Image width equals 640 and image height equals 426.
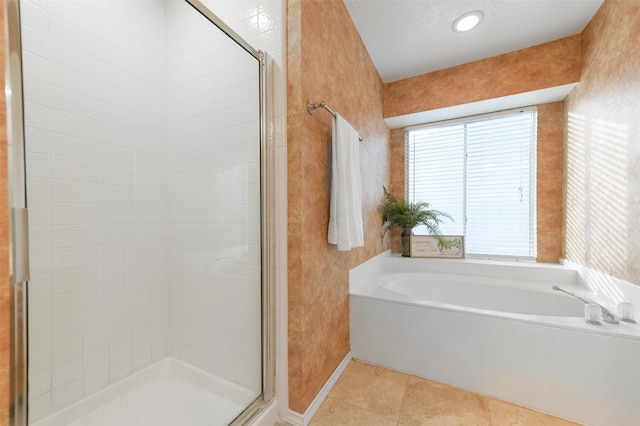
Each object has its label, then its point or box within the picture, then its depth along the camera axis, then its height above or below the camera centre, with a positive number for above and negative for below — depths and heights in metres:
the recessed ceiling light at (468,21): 1.84 +1.36
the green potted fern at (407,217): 2.72 -0.10
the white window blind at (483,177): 2.54 +0.32
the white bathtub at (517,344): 1.27 -0.79
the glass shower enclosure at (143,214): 1.22 -0.03
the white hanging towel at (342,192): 1.52 +0.09
